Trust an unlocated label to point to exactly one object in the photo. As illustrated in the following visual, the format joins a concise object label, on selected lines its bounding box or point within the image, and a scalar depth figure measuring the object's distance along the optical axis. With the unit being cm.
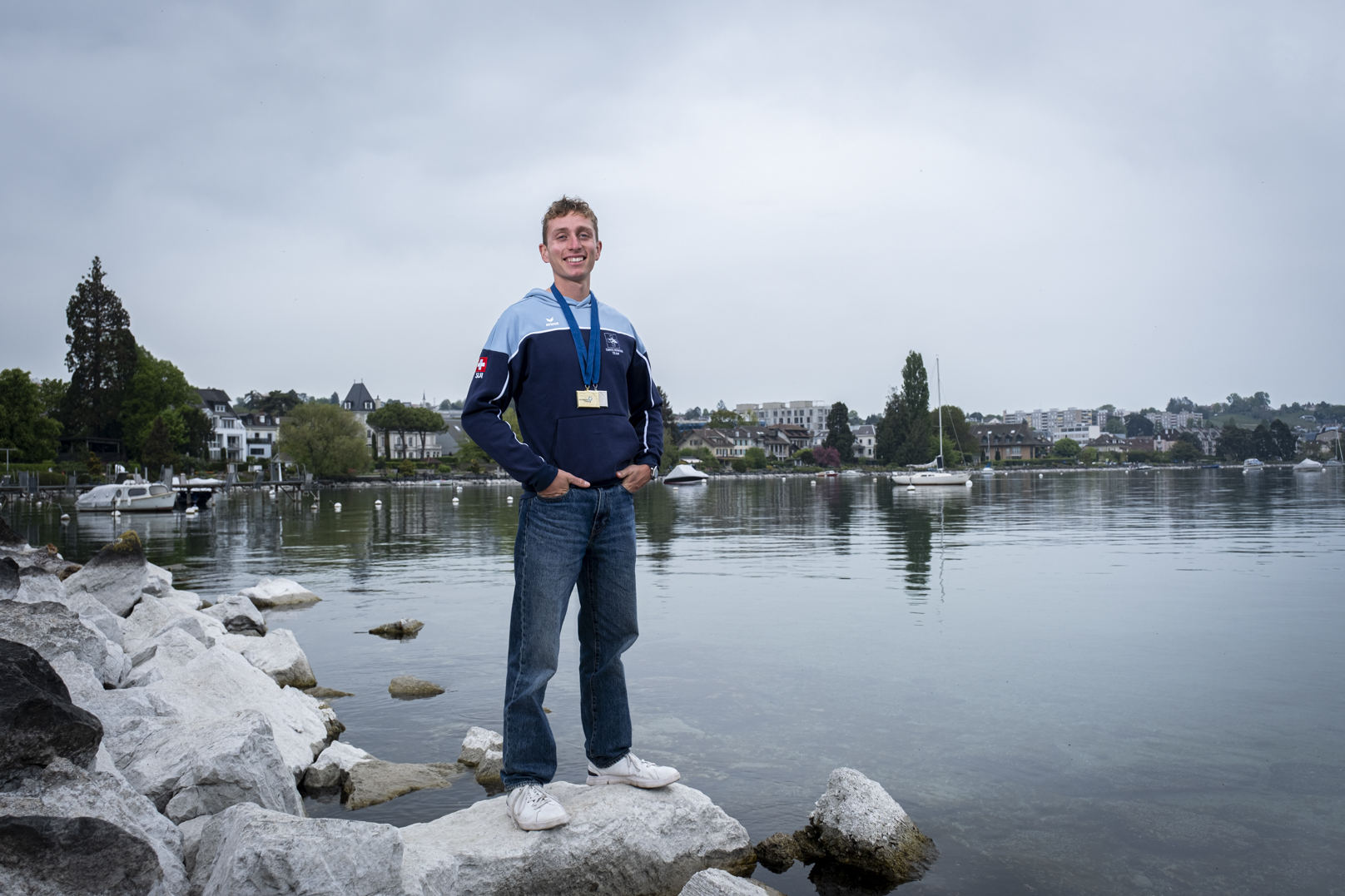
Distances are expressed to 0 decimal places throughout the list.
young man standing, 404
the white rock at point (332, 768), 600
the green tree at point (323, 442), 9394
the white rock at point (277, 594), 1442
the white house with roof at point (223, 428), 11919
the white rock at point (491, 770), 611
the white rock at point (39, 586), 783
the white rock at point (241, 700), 607
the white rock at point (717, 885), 384
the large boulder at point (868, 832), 473
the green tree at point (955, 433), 13088
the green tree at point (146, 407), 8450
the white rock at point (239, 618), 1161
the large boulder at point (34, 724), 350
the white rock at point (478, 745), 641
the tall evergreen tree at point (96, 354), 8075
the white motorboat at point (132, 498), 4853
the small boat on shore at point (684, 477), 9310
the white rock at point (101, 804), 343
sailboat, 7625
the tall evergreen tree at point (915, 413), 13012
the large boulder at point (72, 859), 300
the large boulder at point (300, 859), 328
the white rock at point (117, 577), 973
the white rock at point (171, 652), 704
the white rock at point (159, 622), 857
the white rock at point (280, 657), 877
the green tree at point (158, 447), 8050
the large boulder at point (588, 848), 395
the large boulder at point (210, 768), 445
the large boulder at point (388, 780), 579
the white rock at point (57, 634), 564
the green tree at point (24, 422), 7469
